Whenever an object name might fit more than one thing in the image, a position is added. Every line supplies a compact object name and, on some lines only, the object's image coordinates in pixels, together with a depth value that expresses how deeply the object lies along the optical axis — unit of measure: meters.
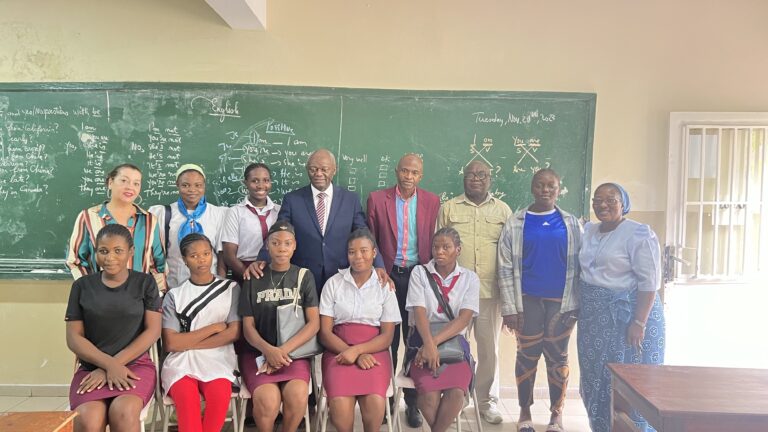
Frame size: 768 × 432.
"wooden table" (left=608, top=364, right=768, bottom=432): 1.66
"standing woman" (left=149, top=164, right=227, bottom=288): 2.85
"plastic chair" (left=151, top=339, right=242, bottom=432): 2.32
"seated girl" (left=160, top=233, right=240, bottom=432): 2.29
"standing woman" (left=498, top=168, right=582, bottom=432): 2.81
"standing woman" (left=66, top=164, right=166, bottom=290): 2.57
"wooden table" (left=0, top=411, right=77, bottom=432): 1.55
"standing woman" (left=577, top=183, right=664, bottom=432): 2.61
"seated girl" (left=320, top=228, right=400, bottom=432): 2.37
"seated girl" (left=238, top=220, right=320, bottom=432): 2.33
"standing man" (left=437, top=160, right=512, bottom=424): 2.94
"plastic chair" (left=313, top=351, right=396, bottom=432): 2.41
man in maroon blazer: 2.88
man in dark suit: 2.77
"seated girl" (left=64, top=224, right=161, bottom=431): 2.21
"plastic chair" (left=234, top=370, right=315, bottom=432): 2.39
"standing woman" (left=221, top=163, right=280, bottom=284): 2.85
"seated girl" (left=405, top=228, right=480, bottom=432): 2.47
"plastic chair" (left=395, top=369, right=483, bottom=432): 2.53
